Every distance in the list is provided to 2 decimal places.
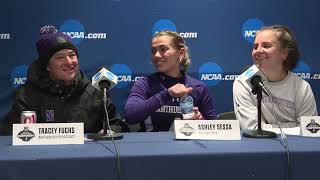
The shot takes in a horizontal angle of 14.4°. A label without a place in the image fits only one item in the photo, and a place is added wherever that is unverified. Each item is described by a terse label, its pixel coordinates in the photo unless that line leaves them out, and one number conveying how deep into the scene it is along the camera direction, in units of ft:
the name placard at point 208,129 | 17.59
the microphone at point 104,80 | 17.60
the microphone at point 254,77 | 17.70
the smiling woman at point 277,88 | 19.03
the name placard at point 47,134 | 17.25
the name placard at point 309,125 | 17.90
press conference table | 16.61
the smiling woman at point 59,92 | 19.34
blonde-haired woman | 19.59
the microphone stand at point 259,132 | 17.73
